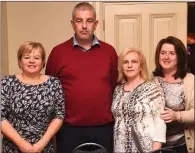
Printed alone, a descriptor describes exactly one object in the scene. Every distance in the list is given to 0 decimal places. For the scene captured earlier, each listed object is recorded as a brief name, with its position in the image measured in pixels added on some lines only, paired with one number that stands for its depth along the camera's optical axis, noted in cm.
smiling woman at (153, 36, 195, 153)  197
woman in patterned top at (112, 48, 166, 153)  188
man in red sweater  206
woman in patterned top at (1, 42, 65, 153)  189
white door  312
